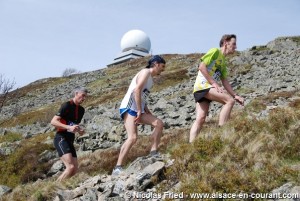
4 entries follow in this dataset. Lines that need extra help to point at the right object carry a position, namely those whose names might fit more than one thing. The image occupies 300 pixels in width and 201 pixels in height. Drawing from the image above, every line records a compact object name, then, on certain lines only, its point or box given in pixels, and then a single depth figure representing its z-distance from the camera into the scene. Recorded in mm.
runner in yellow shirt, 7864
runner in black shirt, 8438
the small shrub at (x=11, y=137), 22031
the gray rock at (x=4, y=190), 9211
